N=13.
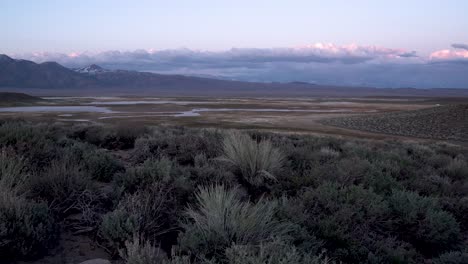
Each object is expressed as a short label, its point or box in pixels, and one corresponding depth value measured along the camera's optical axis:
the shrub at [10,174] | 5.37
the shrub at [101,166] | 7.85
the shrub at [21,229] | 4.63
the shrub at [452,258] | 5.33
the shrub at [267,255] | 3.73
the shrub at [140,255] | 3.96
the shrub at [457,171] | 10.66
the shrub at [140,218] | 5.01
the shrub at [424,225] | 6.20
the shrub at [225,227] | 4.64
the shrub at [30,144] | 7.76
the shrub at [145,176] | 6.86
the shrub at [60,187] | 5.98
